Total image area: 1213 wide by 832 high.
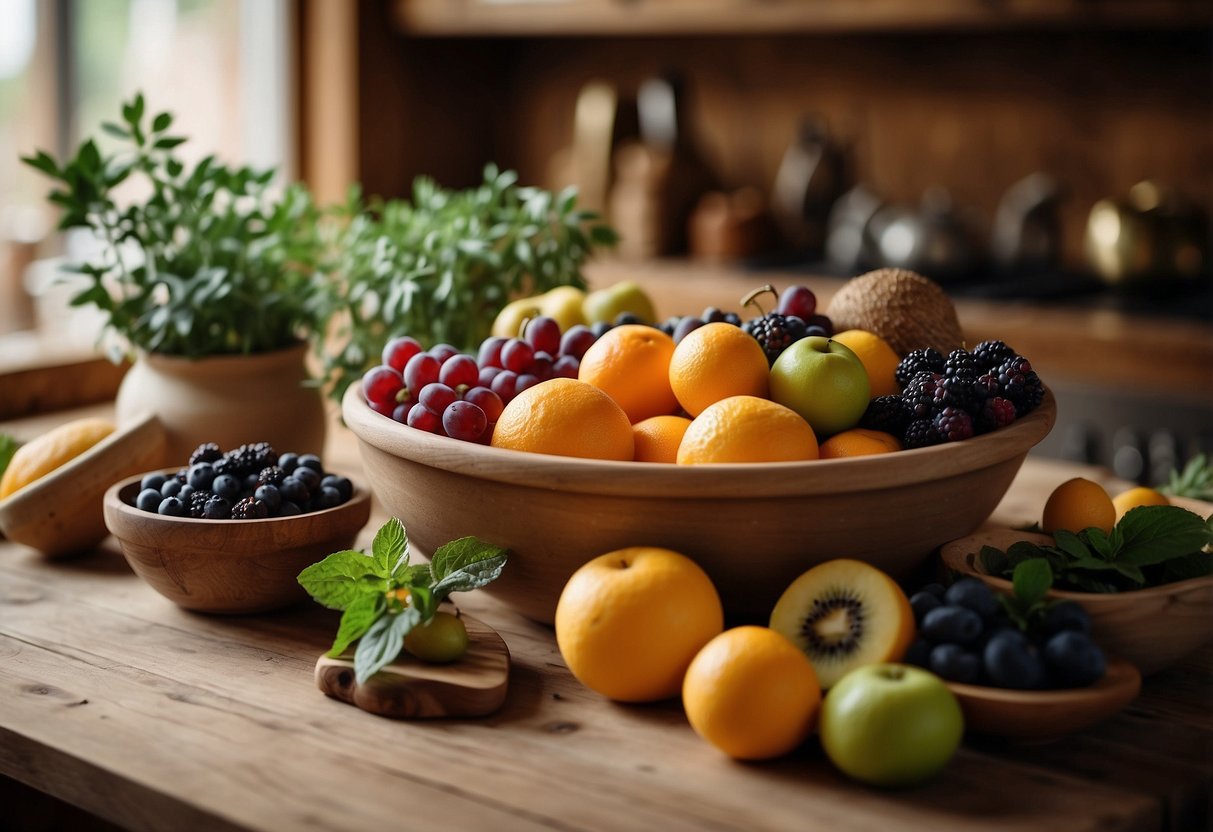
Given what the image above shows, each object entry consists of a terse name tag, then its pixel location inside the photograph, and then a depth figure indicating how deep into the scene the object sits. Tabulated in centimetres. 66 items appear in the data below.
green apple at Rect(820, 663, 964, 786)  77
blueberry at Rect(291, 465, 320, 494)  111
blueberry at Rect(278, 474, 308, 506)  109
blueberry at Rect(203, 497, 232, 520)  106
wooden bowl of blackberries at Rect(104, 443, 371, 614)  105
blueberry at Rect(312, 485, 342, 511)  111
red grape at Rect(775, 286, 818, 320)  120
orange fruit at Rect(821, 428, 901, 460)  97
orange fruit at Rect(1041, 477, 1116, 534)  106
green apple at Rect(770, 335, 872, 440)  101
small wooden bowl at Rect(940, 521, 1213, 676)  89
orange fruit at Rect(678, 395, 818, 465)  93
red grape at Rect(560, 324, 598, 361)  119
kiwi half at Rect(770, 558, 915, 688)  86
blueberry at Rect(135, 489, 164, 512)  110
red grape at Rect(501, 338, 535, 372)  114
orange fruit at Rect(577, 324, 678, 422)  108
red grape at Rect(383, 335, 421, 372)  114
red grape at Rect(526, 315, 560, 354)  118
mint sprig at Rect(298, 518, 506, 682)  91
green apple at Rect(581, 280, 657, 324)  137
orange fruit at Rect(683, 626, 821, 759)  80
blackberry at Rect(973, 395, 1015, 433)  99
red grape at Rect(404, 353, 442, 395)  109
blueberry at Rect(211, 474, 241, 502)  108
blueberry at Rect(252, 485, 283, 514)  108
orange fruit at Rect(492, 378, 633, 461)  95
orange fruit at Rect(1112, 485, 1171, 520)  113
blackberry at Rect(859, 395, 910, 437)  102
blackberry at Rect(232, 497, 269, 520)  107
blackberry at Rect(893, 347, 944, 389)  106
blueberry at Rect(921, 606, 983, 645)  84
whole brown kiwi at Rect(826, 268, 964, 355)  122
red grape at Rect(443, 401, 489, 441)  100
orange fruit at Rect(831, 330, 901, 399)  112
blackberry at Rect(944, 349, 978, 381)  102
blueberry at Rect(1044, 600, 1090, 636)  85
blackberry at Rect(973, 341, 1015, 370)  106
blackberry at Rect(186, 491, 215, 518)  108
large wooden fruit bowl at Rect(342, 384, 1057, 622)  90
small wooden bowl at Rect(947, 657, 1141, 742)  81
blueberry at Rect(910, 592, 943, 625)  87
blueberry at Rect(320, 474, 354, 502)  113
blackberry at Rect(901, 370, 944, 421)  100
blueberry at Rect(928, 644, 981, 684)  83
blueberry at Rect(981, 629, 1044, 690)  82
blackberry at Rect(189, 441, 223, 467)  114
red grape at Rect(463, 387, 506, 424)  104
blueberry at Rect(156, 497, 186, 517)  107
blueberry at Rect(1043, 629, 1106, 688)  82
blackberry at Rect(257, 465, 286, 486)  110
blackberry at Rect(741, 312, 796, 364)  111
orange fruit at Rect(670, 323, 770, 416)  103
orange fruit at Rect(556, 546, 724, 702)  86
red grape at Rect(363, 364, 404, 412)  110
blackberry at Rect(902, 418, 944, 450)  97
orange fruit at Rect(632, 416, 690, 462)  100
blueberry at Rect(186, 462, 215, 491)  110
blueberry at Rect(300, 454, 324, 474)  114
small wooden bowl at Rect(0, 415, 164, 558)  121
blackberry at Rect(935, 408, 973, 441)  96
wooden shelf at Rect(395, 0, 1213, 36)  261
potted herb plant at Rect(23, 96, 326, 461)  136
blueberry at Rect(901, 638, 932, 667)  85
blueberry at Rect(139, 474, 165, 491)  114
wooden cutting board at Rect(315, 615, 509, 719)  89
